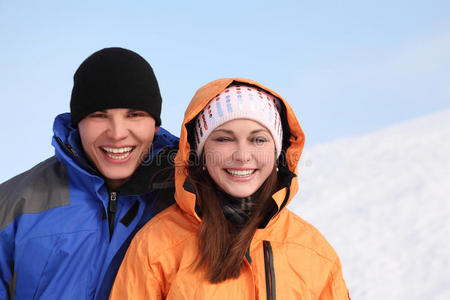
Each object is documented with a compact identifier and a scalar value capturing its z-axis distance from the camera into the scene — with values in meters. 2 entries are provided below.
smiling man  2.28
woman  2.04
